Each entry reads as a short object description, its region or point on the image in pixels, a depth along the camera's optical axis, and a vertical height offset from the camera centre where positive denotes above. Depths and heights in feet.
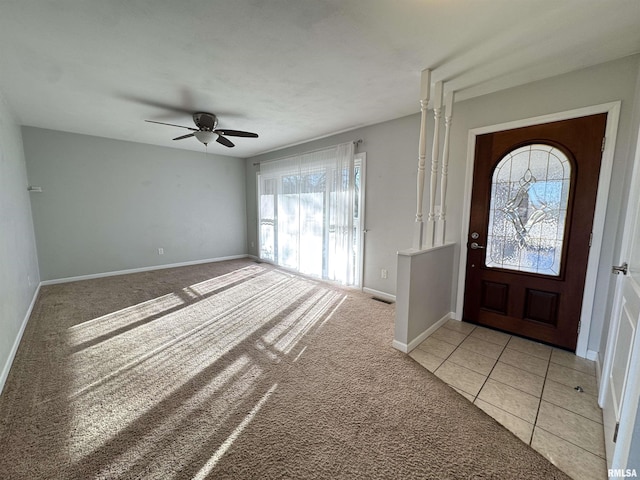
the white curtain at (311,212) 13.19 -0.20
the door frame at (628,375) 3.31 -2.43
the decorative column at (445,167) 8.63 +1.44
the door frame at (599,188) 6.81 +0.62
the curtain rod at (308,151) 12.63 +3.27
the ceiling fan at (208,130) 10.58 +3.23
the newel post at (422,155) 7.42 +1.64
